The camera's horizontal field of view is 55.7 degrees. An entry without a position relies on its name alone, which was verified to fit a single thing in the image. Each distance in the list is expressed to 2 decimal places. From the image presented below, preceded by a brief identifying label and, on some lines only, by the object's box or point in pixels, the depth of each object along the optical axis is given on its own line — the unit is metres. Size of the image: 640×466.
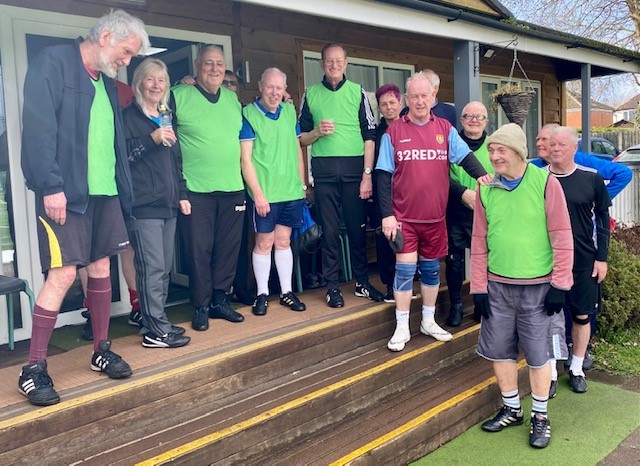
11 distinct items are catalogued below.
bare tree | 18.70
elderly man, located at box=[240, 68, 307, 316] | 3.62
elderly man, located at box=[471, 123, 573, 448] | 2.91
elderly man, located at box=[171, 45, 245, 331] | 3.37
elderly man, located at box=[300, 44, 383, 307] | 3.89
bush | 4.68
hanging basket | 5.02
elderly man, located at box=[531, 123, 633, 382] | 3.73
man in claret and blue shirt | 3.59
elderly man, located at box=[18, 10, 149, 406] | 2.44
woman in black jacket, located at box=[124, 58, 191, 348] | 3.04
